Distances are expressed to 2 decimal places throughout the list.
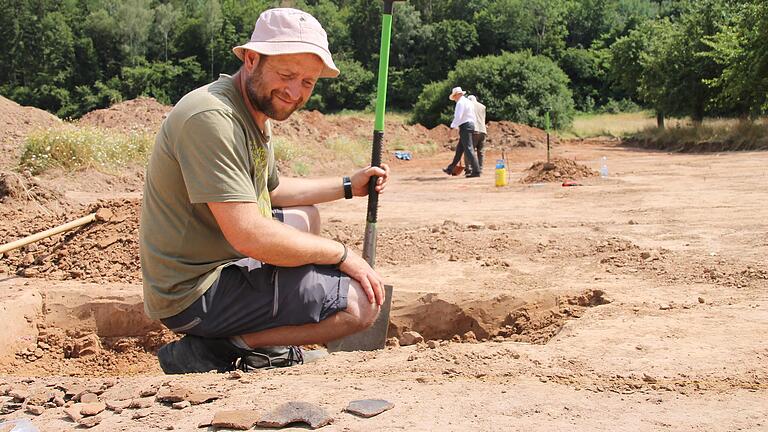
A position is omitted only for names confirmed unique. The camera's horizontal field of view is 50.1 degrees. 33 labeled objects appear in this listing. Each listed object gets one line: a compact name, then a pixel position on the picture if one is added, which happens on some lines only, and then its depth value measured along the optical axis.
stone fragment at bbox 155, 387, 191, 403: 3.06
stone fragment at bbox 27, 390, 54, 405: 3.17
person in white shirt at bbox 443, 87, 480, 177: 15.37
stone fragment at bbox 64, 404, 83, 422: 2.95
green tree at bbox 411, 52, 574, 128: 34.88
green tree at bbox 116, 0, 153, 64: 60.31
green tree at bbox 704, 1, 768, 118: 20.75
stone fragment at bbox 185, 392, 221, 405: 3.03
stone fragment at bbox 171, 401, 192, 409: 3.00
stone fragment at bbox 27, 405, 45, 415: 3.07
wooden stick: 5.59
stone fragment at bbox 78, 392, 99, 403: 3.15
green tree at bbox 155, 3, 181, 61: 63.06
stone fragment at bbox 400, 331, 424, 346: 4.87
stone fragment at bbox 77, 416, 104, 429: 2.90
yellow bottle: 13.17
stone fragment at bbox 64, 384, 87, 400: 3.23
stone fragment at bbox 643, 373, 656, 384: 3.23
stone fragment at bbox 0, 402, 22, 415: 3.11
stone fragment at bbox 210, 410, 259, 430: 2.76
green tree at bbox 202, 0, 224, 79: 63.91
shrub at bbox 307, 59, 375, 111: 56.03
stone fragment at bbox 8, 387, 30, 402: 3.23
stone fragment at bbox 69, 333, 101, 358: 5.14
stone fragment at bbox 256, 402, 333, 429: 2.74
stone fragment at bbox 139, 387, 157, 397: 3.15
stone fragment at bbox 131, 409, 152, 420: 2.95
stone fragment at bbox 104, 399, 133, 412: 3.03
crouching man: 3.28
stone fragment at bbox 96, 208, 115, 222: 6.87
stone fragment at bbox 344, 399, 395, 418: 2.84
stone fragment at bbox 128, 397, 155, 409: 3.04
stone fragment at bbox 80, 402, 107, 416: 2.99
